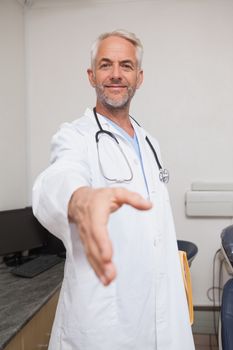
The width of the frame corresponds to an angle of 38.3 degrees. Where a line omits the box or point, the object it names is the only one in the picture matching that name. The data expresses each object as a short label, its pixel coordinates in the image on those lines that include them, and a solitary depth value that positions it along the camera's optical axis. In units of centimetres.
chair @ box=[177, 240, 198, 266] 221
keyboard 196
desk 131
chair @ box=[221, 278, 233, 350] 121
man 99
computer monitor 208
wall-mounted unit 254
